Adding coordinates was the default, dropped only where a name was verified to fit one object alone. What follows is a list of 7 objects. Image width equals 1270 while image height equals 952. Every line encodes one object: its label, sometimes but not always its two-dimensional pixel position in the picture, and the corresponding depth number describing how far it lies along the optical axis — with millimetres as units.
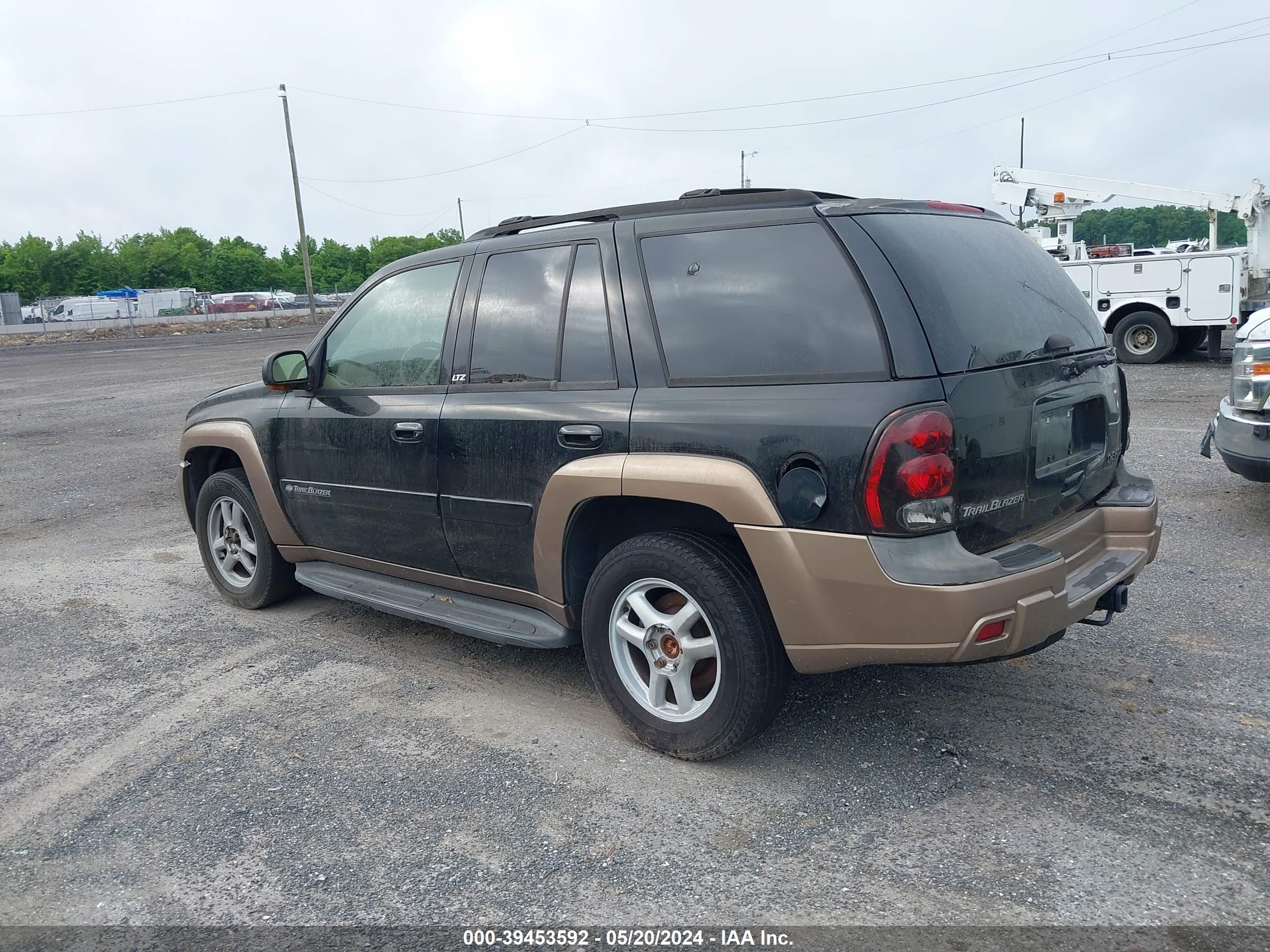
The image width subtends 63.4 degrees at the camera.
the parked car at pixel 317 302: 64812
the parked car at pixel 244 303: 60594
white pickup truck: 5824
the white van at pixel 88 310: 51625
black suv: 3143
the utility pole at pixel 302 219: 43594
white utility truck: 15117
